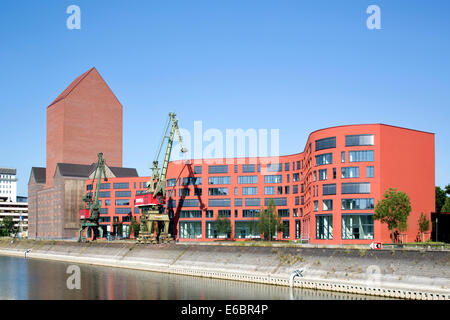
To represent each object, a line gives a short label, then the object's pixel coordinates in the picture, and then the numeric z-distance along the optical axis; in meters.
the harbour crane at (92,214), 144.00
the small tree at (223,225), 129.62
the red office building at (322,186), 93.06
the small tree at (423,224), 95.38
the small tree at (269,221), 122.62
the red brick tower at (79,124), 188.25
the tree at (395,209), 86.31
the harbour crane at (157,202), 110.75
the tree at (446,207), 127.41
